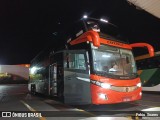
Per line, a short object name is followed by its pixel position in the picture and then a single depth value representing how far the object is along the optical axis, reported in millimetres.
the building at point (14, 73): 24297
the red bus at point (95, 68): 4627
